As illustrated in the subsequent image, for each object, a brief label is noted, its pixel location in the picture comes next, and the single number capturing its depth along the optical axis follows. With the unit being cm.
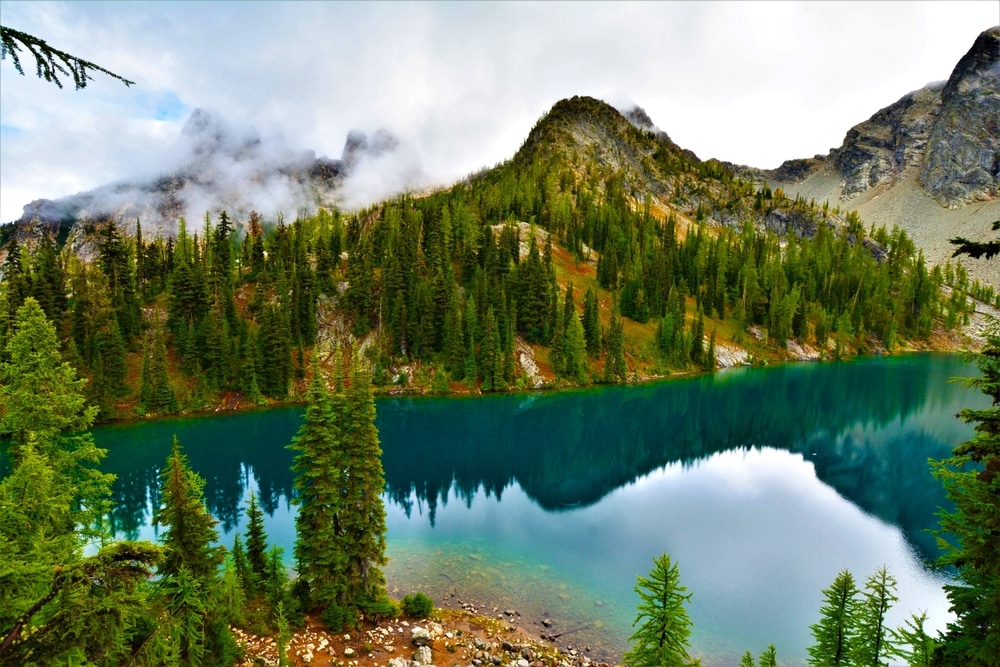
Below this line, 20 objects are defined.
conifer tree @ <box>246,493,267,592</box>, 2502
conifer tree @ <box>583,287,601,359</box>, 10338
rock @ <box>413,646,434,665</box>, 2131
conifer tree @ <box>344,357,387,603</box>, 2439
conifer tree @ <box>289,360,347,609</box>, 2369
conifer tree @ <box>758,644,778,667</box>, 1539
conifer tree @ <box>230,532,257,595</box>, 2378
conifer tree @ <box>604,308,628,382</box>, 9994
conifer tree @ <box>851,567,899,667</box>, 1533
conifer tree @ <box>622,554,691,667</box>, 1441
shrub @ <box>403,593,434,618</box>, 2527
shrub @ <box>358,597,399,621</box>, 2422
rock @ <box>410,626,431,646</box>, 2284
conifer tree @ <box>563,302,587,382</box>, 9706
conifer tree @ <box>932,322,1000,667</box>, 1064
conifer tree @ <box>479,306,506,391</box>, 9062
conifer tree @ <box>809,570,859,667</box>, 1581
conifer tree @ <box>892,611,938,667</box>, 1129
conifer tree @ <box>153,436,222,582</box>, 1788
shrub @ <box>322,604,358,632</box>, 2297
